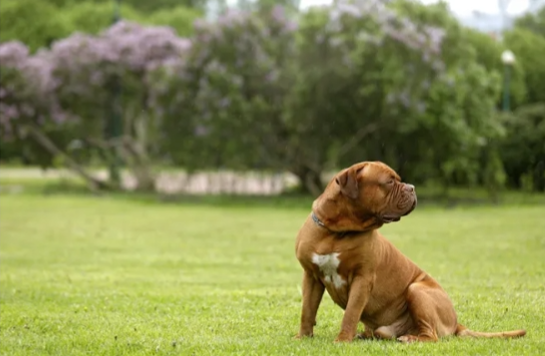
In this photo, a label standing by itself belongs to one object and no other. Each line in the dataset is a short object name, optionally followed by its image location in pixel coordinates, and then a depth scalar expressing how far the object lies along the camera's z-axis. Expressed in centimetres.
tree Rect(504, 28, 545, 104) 4219
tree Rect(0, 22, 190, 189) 2844
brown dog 690
